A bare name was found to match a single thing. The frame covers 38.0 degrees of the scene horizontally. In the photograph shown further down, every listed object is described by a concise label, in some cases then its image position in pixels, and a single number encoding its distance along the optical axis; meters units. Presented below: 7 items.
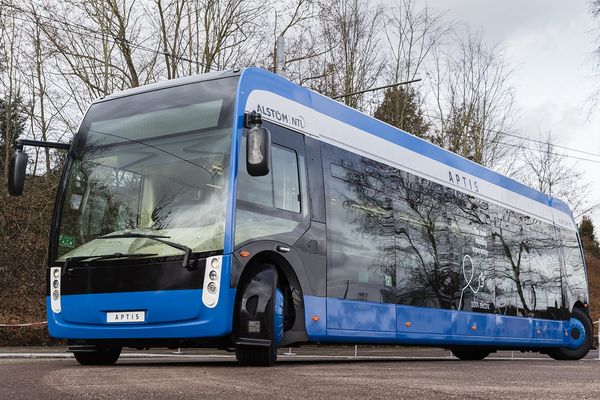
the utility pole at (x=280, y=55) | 20.64
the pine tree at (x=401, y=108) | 33.40
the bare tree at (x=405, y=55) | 32.38
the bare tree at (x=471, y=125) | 36.03
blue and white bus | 9.34
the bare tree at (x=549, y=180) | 48.03
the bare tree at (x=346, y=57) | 29.81
